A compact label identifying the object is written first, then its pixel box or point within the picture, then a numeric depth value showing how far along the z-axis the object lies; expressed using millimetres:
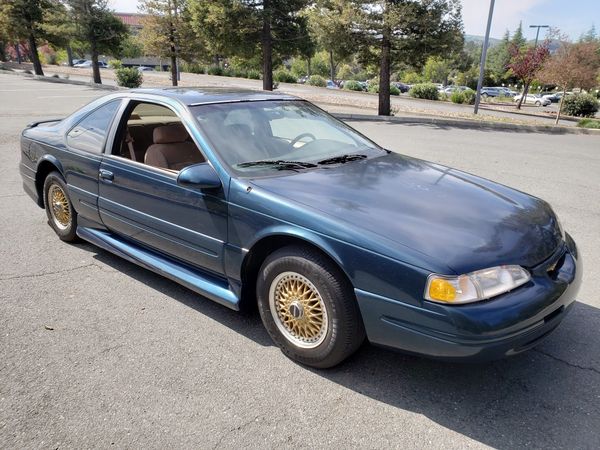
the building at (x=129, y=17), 98500
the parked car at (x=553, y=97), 48438
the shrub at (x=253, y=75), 41656
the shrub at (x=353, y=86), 41250
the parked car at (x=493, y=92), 54797
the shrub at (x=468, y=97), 32312
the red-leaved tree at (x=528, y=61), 26870
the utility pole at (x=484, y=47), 17353
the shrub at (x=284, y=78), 42312
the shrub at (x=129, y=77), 24844
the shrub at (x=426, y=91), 33219
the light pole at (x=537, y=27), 40462
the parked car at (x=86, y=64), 62169
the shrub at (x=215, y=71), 42312
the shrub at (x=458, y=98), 31895
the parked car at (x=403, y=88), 53100
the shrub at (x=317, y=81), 42562
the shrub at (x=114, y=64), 54188
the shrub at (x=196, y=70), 45006
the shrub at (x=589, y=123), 16864
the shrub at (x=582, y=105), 23812
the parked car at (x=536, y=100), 44469
